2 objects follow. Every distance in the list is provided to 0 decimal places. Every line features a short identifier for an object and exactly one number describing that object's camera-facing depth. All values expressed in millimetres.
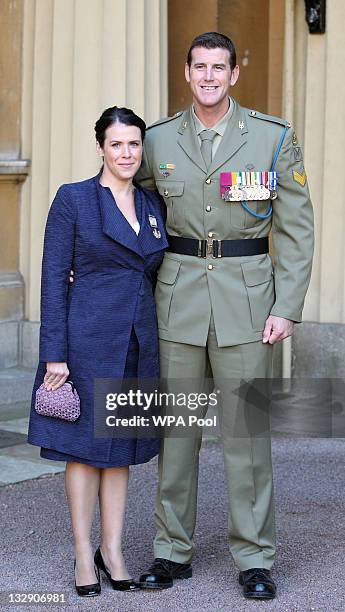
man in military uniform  4652
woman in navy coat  4531
